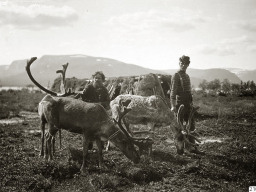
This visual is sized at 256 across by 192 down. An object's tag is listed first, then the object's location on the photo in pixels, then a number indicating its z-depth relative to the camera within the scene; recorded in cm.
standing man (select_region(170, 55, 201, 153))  824
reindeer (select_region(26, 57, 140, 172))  671
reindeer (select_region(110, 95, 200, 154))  795
